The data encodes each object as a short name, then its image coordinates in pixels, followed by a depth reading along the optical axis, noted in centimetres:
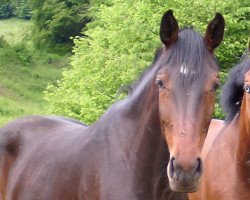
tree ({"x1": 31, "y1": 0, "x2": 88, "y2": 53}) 7435
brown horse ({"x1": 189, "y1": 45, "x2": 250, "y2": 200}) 789
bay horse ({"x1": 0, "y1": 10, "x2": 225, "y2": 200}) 532
